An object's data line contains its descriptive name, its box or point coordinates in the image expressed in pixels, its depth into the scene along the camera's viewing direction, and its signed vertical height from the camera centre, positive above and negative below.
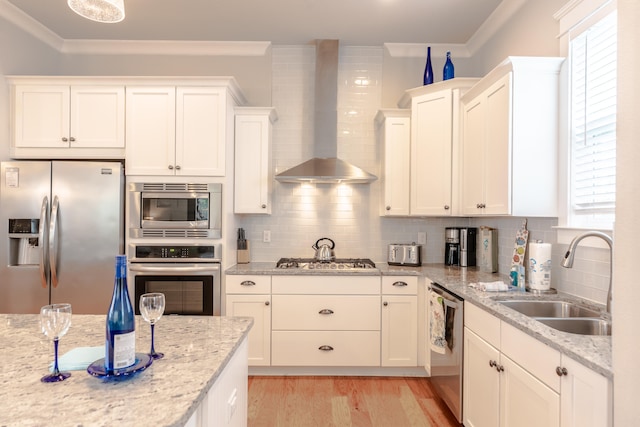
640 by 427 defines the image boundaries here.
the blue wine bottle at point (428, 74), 3.38 +1.30
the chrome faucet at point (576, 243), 1.67 -0.13
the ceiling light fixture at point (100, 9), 1.54 +0.87
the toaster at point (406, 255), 3.36 -0.36
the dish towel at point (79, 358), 1.05 -0.44
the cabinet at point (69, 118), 2.98 +0.76
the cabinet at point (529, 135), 2.21 +0.50
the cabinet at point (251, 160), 3.32 +0.49
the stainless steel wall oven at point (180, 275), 2.95 -0.50
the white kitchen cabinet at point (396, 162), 3.33 +0.48
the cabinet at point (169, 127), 2.98 +0.69
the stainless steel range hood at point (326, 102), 3.51 +1.07
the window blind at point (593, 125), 1.90 +0.50
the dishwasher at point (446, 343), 2.27 -0.85
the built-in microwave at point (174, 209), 2.96 +0.04
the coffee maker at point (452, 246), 3.41 -0.28
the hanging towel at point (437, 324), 2.50 -0.76
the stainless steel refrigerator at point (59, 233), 2.81 -0.16
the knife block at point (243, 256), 3.46 -0.40
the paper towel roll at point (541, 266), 2.17 -0.30
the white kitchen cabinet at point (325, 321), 3.02 -0.87
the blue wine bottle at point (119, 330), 0.97 -0.31
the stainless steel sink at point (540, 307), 1.99 -0.50
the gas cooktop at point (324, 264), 3.14 -0.44
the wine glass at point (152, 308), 1.16 -0.30
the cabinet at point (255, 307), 3.01 -0.76
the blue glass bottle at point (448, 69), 3.20 +1.27
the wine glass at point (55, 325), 0.97 -0.30
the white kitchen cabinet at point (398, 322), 3.03 -0.88
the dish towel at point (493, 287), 2.21 -0.43
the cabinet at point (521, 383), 1.20 -0.67
